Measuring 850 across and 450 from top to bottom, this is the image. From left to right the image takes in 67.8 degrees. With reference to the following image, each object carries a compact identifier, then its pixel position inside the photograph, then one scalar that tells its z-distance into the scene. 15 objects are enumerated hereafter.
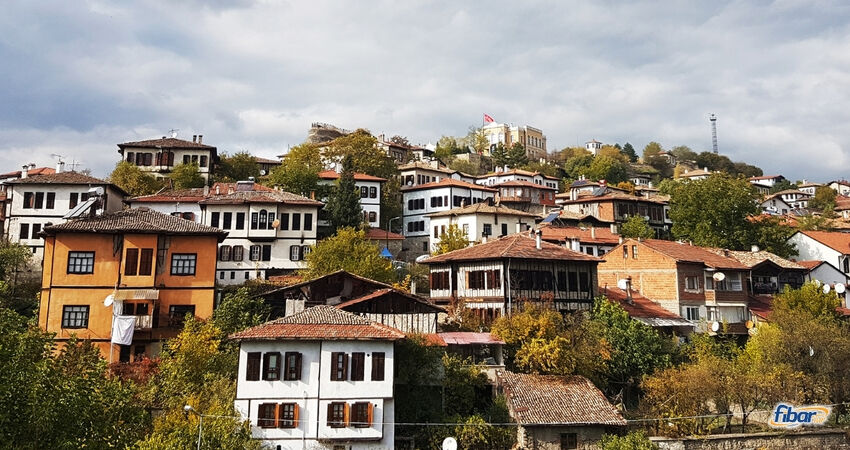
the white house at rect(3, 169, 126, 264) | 46.78
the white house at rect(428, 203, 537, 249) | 57.53
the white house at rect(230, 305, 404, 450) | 26.16
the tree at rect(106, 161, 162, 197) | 56.28
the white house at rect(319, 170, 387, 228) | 62.25
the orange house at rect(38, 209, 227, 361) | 34.12
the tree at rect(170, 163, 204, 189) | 58.67
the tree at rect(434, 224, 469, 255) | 48.41
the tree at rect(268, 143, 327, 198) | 59.47
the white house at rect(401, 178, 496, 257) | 66.25
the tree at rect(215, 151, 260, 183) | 67.56
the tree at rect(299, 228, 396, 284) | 40.38
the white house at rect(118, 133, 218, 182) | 61.72
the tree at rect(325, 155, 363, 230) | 54.38
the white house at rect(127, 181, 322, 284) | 47.03
